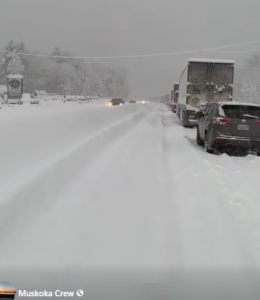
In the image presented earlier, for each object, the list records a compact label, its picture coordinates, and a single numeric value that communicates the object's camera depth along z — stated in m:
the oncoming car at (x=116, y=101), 59.50
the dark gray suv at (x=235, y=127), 9.31
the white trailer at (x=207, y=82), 18.53
